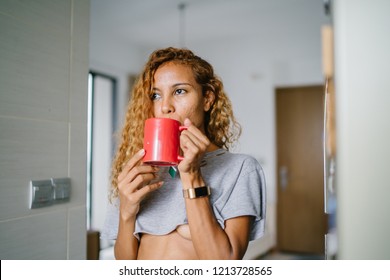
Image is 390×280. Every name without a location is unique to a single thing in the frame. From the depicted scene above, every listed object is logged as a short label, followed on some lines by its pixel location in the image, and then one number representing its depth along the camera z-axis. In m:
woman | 0.60
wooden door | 2.77
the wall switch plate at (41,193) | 0.73
